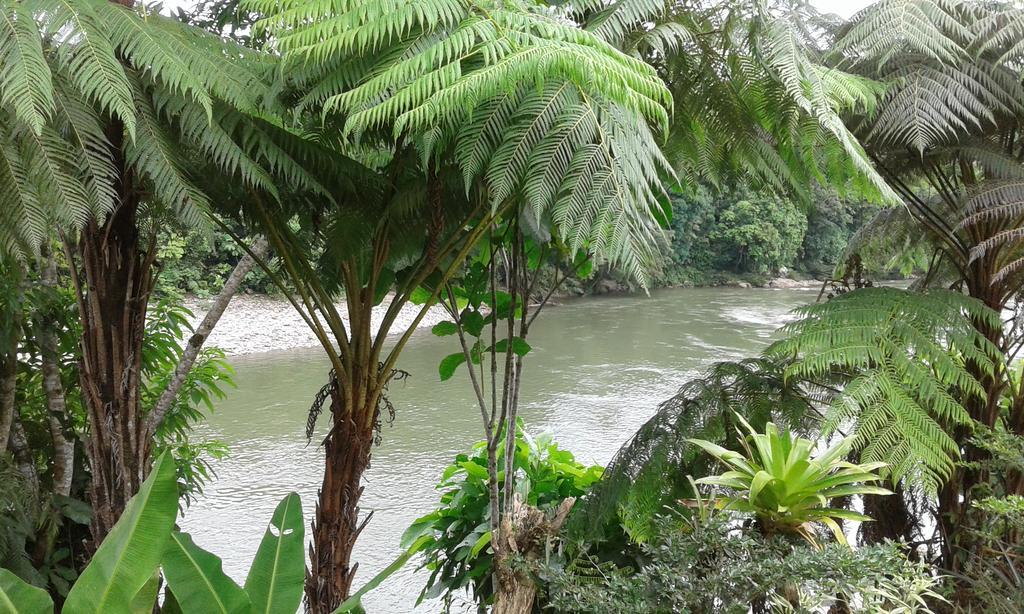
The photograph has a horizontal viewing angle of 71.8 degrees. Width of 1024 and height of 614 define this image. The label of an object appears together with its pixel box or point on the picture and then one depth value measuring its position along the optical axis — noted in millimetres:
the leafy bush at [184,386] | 2436
